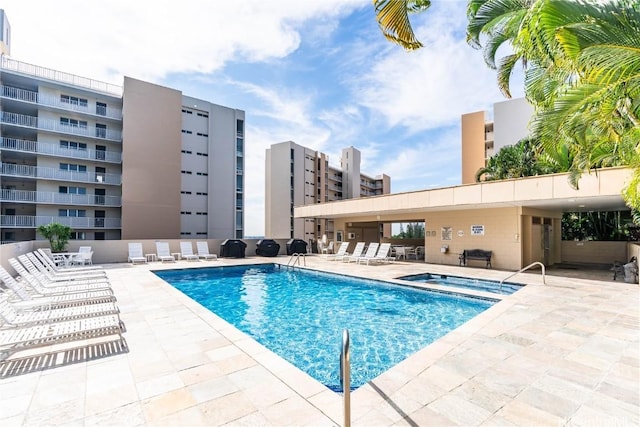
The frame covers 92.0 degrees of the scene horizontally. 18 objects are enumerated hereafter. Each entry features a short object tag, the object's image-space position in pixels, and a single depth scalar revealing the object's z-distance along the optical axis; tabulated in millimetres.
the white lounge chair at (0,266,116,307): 5541
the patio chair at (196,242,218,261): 17941
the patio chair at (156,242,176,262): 16500
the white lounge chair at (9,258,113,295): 6457
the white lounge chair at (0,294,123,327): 4382
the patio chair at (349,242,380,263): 16436
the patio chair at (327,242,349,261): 18500
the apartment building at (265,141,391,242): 46094
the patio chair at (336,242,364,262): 17184
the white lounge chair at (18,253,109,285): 8081
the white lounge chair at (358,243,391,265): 15949
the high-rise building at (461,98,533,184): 32125
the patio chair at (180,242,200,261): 17327
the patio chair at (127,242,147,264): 15453
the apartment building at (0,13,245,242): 23141
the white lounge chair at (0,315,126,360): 3910
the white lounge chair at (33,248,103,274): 9953
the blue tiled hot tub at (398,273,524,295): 10008
